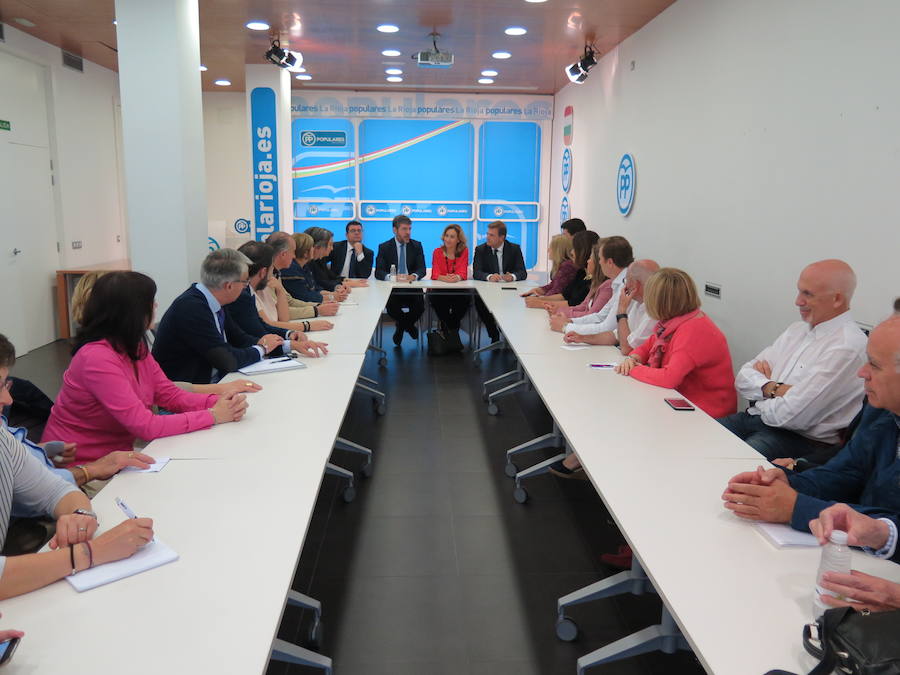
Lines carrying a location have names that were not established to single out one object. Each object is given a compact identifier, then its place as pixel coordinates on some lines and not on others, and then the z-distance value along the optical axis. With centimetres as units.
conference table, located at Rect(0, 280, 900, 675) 147
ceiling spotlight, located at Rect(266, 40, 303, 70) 743
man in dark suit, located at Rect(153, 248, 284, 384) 353
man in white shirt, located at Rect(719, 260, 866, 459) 305
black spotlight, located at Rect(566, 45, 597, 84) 748
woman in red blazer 798
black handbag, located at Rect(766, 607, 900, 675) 130
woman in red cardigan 351
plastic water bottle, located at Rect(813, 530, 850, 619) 158
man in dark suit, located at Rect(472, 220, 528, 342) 814
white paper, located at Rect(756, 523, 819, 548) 192
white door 700
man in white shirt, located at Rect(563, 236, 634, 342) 493
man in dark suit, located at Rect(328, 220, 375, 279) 814
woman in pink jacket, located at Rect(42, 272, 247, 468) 260
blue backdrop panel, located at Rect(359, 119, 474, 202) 1112
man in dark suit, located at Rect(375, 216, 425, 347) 805
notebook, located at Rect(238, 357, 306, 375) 370
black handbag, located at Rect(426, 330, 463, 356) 760
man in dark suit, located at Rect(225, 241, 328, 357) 421
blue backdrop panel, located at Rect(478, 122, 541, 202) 1123
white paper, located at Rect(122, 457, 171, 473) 238
